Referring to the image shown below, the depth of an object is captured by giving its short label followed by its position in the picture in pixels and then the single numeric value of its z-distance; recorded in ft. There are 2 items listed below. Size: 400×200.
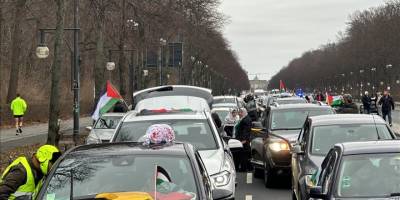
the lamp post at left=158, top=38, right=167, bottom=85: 183.68
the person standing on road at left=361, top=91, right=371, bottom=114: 128.28
